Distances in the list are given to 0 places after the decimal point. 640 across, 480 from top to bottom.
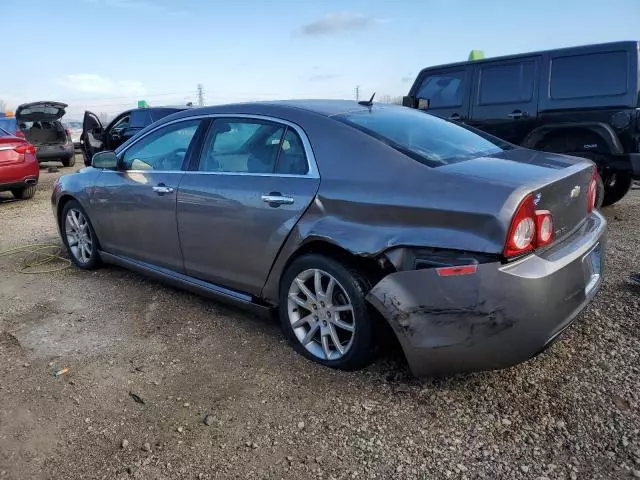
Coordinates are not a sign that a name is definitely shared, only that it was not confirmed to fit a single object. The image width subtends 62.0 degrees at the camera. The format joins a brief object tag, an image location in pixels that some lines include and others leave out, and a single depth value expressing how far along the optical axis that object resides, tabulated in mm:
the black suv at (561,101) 5723
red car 8773
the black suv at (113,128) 10725
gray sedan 2357
